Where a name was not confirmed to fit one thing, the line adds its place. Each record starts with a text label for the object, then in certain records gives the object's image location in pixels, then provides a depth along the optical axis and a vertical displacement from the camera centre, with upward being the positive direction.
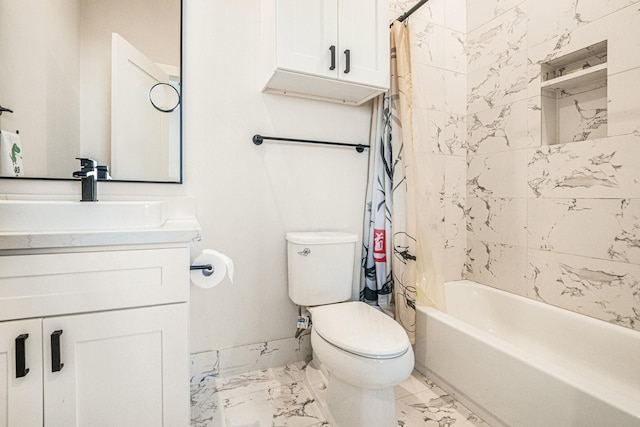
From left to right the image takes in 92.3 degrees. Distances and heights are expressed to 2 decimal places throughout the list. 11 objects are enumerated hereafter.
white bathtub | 1.05 -0.66
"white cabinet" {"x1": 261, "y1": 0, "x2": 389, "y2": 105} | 1.40 +0.81
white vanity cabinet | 0.81 -0.35
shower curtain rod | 1.61 +1.10
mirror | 1.25 +0.55
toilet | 1.14 -0.50
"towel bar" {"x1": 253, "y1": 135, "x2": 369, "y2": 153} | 1.63 +0.41
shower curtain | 1.68 -0.01
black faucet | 1.11 +0.13
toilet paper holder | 1.19 -0.21
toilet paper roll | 1.20 -0.22
